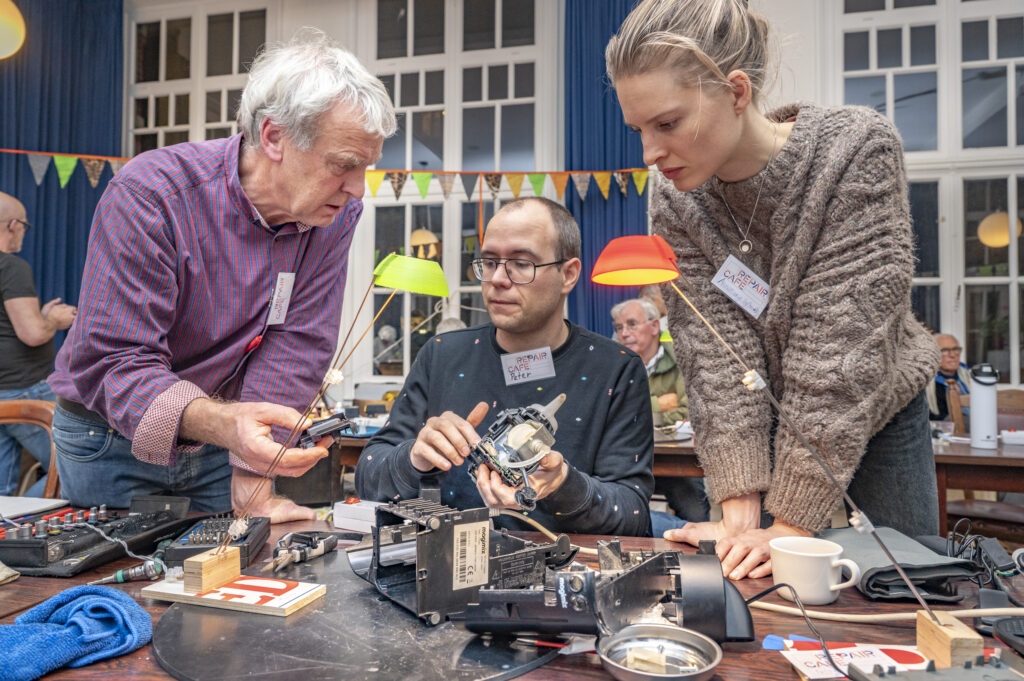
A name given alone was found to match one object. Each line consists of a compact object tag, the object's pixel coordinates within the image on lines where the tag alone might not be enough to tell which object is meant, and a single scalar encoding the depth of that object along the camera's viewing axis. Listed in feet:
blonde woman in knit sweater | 4.16
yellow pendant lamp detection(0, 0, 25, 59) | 14.01
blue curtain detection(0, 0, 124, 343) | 20.98
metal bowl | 2.43
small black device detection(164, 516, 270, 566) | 3.59
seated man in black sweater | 5.53
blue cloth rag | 2.50
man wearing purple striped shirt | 4.67
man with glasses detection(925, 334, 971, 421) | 17.54
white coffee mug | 3.31
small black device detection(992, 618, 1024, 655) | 2.71
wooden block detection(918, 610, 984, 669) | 2.49
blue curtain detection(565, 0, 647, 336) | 20.12
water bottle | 10.14
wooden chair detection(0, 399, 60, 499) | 6.53
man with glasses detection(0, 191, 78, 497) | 12.03
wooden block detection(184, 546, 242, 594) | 3.23
